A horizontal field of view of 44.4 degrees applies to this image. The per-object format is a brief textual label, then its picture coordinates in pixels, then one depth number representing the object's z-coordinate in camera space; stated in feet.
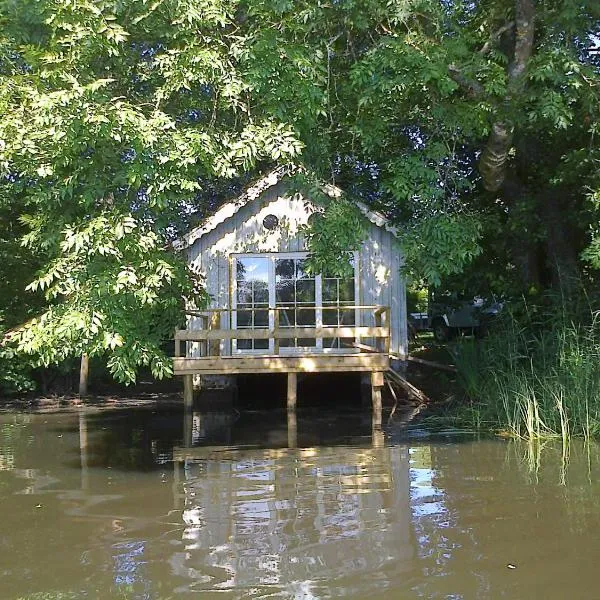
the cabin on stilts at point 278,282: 46.93
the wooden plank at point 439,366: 46.37
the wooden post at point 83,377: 52.75
